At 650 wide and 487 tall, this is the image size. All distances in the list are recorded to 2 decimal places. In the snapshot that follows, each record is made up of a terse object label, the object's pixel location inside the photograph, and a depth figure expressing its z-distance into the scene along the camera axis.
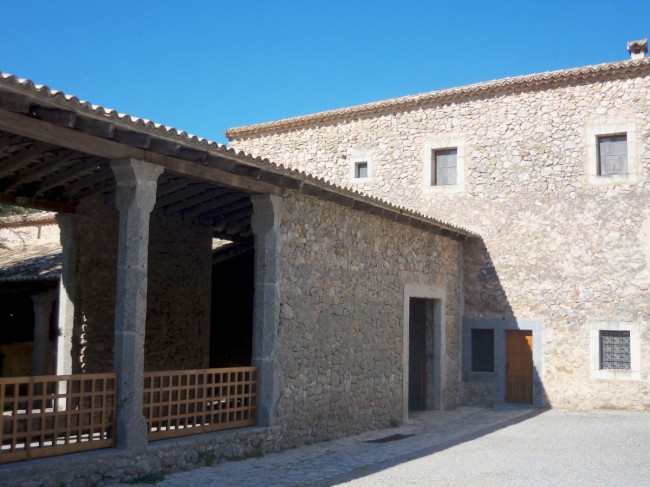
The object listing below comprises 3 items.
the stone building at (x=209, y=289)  7.14
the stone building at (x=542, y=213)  14.30
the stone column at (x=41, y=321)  12.80
